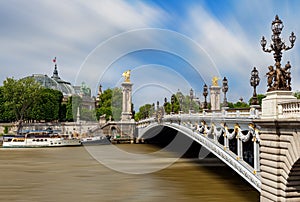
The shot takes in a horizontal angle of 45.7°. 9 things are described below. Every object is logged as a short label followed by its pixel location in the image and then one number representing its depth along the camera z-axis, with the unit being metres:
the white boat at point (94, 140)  51.30
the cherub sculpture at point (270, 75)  13.49
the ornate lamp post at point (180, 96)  59.26
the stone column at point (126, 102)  66.44
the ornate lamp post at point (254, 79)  18.02
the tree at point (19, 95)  66.81
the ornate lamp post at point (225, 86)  24.23
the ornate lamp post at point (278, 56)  13.12
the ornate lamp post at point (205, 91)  30.11
